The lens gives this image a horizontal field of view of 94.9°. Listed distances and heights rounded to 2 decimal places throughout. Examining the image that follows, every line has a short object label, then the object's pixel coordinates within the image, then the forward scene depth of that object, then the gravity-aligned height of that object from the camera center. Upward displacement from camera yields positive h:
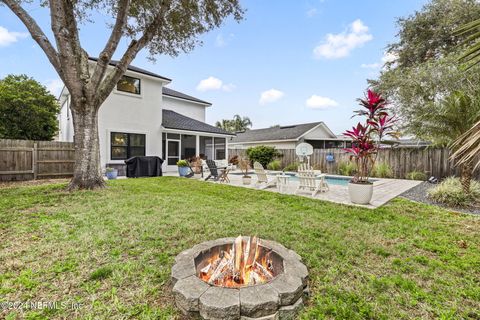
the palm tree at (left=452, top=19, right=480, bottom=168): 1.31 +0.21
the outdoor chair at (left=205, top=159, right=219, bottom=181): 10.64 -0.60
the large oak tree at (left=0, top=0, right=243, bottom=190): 6.54 +3.24
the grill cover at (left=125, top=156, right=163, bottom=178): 11.42 -0.54
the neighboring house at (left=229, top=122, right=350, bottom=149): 21.53 +2.06
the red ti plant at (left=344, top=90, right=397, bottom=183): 6.00 +0.83
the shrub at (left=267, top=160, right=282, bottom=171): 17.14 -0.66
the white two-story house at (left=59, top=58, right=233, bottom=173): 12.40 +1.83
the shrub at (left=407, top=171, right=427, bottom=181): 10.99 -0.96
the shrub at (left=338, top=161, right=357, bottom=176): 13.43 -0.71
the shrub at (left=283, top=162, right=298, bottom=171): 16.32 -0.78
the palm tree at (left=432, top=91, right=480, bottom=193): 6.55 +1.29
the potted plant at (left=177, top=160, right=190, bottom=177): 12.22 -0.65
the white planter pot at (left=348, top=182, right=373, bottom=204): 5.95 -0.98
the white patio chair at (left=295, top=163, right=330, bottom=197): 7.62 -0.92
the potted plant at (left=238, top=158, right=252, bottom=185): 9.87 -1.05
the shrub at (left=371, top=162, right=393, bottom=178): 12.19 -0.80
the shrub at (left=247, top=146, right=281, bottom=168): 17.75 +0.21
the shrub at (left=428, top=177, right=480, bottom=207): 6.15 -1.11
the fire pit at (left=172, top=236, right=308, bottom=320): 1.79 -1.18
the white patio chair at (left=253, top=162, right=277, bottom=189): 9.00 -0.89
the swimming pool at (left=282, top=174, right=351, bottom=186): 11.34 -1.27
